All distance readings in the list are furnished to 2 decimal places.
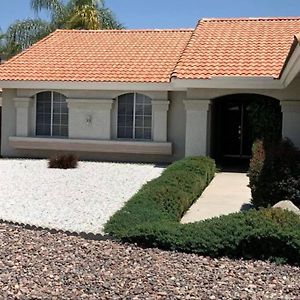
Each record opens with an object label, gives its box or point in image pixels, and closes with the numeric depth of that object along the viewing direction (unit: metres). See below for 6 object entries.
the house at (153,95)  13.42
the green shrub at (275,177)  7.59
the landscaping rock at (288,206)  6.32
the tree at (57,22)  23.33
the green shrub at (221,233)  5.22
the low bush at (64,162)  13.03
